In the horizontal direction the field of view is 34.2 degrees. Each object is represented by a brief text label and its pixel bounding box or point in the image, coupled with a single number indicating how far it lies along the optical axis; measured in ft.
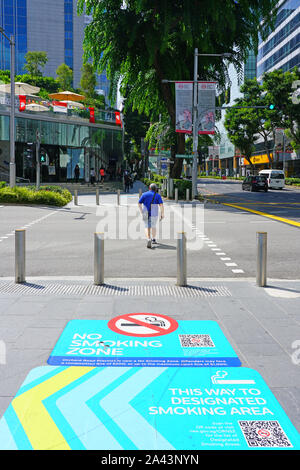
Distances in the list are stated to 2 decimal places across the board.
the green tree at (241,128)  217.36
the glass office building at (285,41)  221.11
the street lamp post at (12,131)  85.88
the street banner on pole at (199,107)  99.04
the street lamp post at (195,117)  100.90
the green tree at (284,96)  180.93
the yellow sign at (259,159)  274.34
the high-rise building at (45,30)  355.77
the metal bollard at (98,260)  25.72
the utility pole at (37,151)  87.14
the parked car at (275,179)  163.22
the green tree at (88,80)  279.69
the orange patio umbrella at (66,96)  163.22
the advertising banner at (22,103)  134.29
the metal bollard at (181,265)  25.59
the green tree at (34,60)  269.03
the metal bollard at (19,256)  26.27
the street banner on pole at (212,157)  315.68
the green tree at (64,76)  279.69
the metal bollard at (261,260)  25.61
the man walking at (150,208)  39.40
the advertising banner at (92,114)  155.73
